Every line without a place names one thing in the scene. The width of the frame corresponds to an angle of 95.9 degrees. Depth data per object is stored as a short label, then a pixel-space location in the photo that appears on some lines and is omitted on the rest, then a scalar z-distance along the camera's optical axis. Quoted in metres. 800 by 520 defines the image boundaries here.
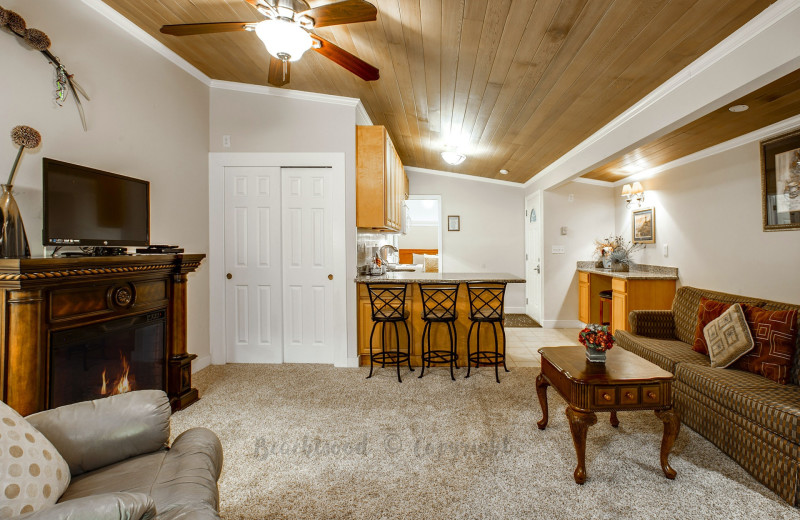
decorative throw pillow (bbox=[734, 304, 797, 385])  2.27
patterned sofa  1.81
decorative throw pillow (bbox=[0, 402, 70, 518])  0.96
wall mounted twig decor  1.98
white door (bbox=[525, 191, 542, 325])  6.01
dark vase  1.83
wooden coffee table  1.92
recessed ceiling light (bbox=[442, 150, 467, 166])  4.60
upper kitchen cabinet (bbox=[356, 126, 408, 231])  3.87
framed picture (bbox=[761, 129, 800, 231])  2.90
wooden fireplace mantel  1.72
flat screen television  2.03
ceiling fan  1.85
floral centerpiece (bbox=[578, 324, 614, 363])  2.15
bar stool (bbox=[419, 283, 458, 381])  3.49
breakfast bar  3.86
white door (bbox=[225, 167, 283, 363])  3.91
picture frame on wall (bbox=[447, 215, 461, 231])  6.91
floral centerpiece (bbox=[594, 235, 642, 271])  5.21
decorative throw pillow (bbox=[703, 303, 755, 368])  2.43
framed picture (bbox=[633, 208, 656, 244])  4.80
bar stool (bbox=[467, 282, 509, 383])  3.46
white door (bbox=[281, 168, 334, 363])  3.92
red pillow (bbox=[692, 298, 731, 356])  2.83
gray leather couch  1.20
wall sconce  4.99
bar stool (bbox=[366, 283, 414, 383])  3.54
